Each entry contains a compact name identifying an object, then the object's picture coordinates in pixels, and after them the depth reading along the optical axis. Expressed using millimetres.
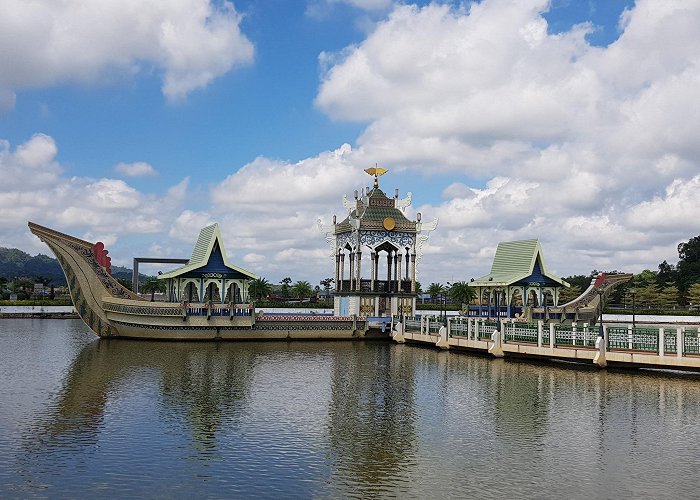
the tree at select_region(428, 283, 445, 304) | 109562
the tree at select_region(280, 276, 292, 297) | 135375
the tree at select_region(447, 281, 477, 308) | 94938
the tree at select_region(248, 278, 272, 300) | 106625
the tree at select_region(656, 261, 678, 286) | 116000
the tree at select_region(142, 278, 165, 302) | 111938
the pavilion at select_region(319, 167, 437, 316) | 55844
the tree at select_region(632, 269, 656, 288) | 116075
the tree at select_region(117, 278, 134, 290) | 119875
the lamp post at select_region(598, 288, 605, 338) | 53262
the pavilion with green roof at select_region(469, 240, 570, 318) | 48500
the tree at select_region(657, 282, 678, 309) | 101812
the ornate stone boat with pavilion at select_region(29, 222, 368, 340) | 48156
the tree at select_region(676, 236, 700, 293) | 109300
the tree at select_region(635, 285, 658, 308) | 102625
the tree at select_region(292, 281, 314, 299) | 114688
